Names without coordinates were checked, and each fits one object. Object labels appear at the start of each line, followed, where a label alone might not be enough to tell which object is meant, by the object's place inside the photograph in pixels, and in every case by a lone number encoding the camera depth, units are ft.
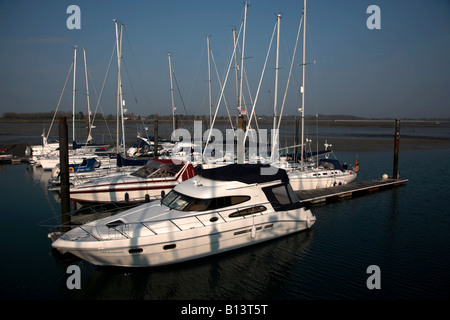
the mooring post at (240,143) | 61.24
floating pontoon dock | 58.60
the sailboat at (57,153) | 92.32
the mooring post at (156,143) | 96.07
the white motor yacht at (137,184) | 53.06
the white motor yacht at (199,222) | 30.66
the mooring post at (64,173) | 37.91
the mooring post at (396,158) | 75.68
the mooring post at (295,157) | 73.45
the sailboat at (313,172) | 63.82
